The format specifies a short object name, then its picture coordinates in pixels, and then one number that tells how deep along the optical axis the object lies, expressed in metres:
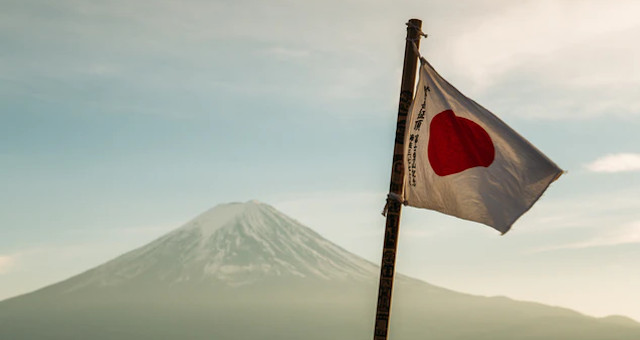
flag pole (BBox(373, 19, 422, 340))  8.20
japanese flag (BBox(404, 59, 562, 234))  8.67
